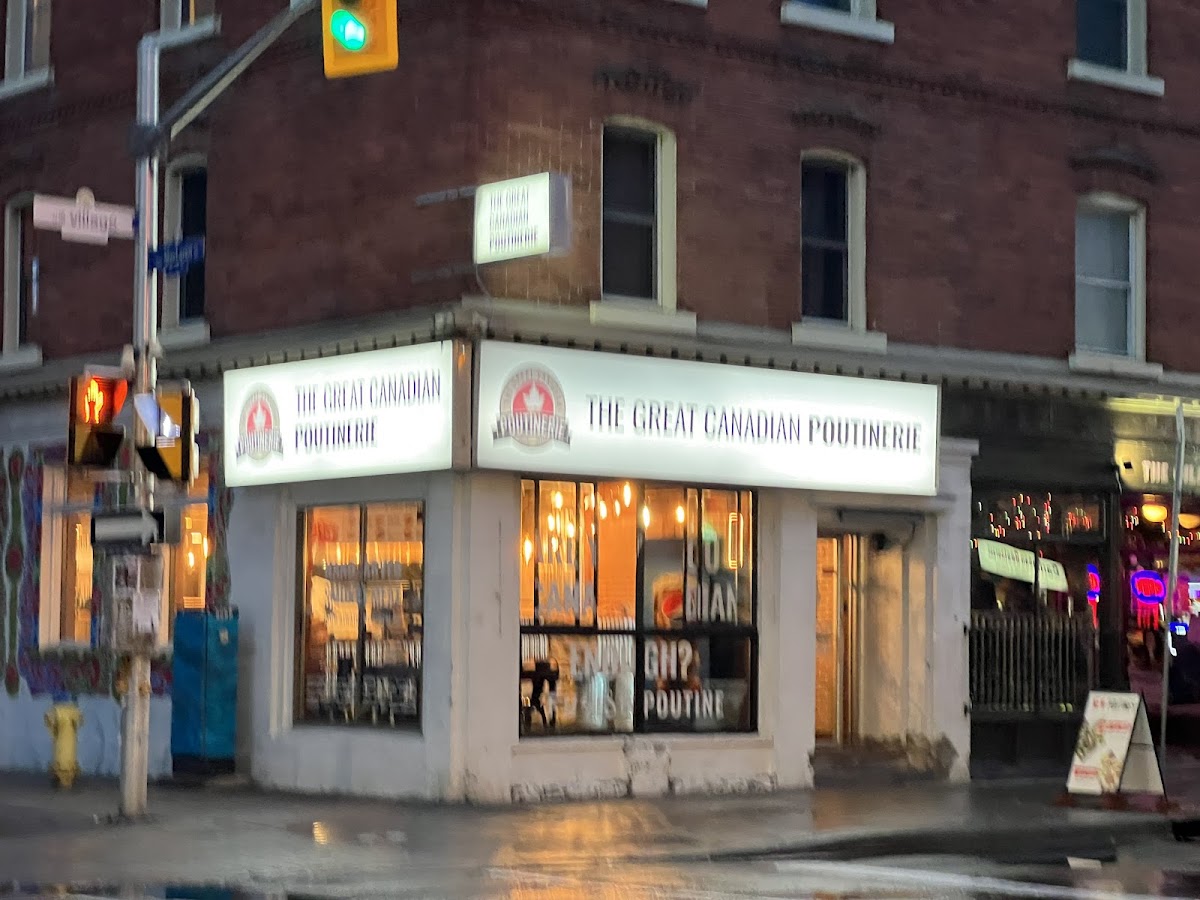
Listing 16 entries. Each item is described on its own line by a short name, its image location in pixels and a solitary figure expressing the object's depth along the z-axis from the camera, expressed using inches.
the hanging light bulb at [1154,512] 840.9
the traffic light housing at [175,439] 598.5
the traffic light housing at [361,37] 507.8
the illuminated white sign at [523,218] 634.2
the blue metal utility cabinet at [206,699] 729.0
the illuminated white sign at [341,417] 657.6
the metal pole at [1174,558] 714.8
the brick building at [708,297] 689.0
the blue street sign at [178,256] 598.2
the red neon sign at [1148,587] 842.8
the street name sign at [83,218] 603.8
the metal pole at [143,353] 601.3
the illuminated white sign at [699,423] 657.0
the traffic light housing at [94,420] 586.6
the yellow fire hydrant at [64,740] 752.3
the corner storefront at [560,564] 666.2
